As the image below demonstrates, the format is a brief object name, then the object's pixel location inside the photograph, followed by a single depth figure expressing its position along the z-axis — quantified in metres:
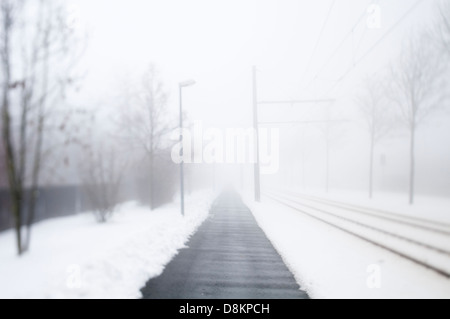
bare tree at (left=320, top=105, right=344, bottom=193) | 33.78
